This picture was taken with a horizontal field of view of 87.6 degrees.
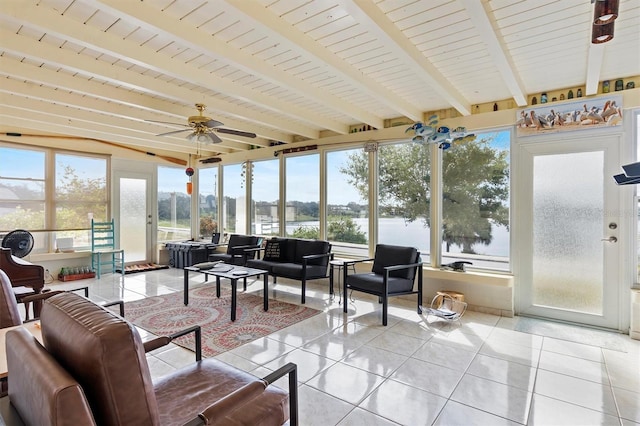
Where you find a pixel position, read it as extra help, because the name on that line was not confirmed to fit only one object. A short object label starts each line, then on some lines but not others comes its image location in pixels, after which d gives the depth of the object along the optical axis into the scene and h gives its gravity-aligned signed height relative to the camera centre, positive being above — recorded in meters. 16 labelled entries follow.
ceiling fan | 3.88 +1.03
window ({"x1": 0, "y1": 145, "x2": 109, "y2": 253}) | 5.62 +0.37
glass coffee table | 3.84 -0.75
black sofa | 4.75 -0.74
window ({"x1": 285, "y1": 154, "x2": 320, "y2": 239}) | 6.04 +0.32
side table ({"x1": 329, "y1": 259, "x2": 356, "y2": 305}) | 4.67 -0.88
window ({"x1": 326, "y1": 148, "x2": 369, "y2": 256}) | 5.46 +0.15
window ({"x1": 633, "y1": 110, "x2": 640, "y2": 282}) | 3.51 +0.17
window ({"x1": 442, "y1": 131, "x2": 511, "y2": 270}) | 4.27 +0.15
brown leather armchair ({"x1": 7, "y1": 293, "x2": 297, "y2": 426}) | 0.90 -0.48
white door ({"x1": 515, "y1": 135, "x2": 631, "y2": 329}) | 3.62 -0.21
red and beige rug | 3.30 -1.22
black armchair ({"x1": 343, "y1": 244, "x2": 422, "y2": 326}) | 3.79 -0.79
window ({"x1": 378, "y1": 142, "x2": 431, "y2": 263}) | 4.87 +0.27
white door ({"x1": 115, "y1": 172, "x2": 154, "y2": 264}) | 7.01 -0.05
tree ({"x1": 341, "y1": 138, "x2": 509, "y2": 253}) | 4.32 +0.36
